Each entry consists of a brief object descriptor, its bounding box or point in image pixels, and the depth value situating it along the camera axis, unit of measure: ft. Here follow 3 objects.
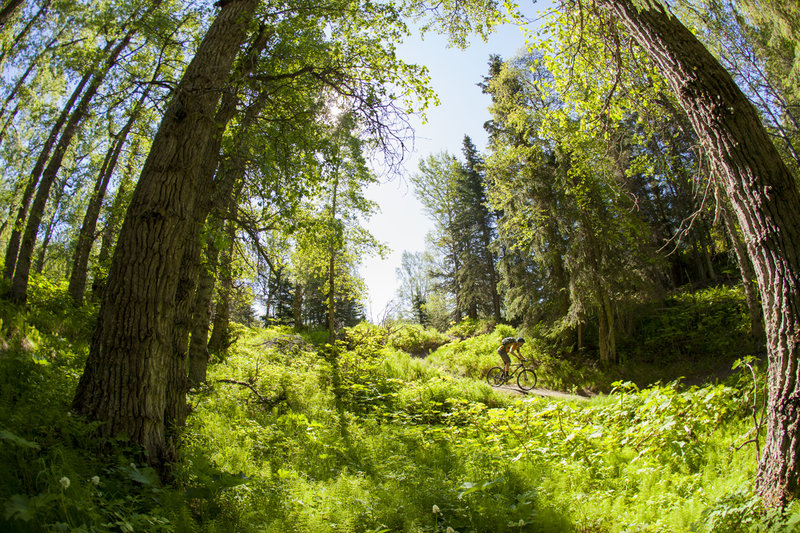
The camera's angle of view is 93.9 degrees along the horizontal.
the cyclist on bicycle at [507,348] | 38.14
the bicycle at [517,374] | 37.81
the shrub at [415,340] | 60.70
